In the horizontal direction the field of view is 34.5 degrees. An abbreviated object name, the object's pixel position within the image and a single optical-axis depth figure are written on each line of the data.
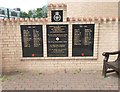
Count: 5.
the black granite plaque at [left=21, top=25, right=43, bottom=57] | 5.30
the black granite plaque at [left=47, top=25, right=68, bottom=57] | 5.28
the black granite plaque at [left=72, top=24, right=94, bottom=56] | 5.28
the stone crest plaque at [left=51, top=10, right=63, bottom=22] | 5.16
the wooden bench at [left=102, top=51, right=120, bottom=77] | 4.87
